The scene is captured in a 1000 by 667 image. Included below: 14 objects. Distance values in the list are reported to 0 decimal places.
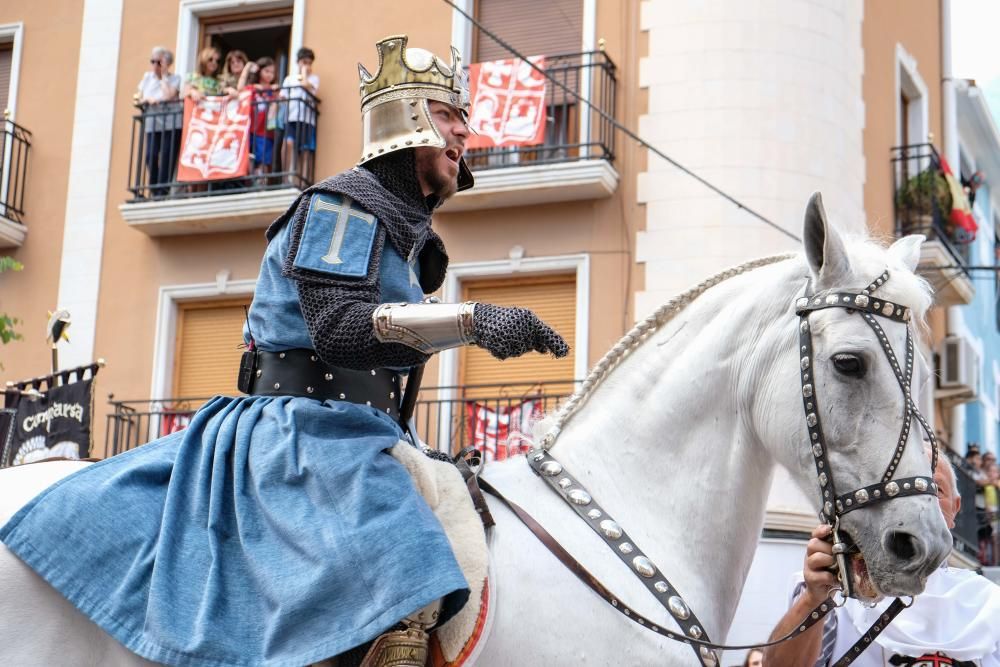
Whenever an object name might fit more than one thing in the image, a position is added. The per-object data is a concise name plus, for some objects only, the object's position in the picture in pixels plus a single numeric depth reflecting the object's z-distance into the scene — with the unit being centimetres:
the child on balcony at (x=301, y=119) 1476
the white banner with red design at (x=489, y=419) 1295
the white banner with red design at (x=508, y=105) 1360
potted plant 1586
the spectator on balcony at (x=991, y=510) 1778
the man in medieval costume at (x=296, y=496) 344
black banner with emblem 1166
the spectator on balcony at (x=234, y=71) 1523
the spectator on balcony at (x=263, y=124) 1480
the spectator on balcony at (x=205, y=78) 1521
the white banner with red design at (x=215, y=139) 1469
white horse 352
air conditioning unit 1766
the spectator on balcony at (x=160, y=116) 1531
